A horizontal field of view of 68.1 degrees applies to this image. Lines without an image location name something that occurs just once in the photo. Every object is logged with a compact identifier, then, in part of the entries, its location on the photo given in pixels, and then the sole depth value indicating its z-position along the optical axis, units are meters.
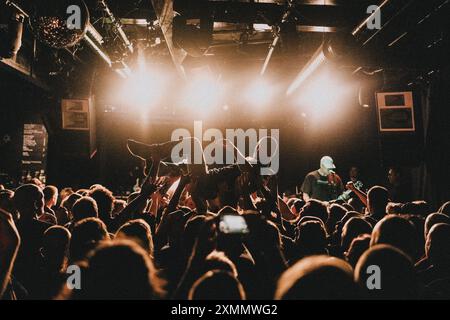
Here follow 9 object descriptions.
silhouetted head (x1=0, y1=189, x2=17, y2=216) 2.92
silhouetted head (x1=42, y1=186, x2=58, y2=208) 4.27
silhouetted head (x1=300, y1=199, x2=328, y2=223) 3.47
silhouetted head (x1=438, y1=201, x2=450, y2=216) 3.35
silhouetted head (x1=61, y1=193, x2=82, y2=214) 4.23
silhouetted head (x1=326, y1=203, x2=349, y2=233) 3.59
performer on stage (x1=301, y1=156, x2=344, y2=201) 6.61
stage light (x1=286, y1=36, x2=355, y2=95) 4.65
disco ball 3.56
